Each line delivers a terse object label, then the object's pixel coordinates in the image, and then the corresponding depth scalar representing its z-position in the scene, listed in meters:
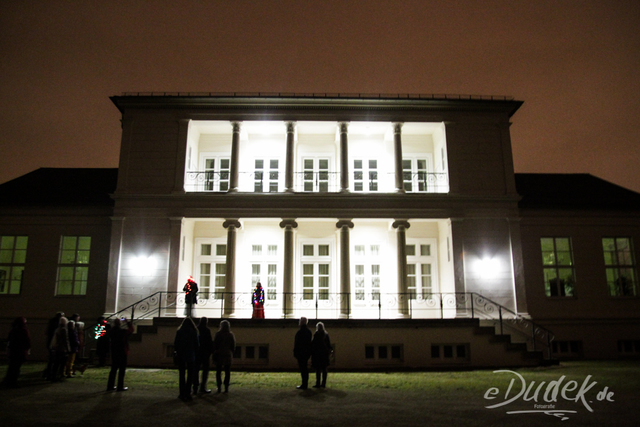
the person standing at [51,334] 11.34
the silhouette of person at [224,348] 10.32
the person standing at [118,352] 9.96
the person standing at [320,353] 10.83
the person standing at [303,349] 10.59
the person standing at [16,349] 10.47
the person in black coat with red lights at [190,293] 15.61
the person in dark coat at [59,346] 11.16
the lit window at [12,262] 18.89
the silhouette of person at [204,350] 9.97
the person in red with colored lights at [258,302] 16.30
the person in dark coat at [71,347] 11.62
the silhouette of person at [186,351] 9.12
